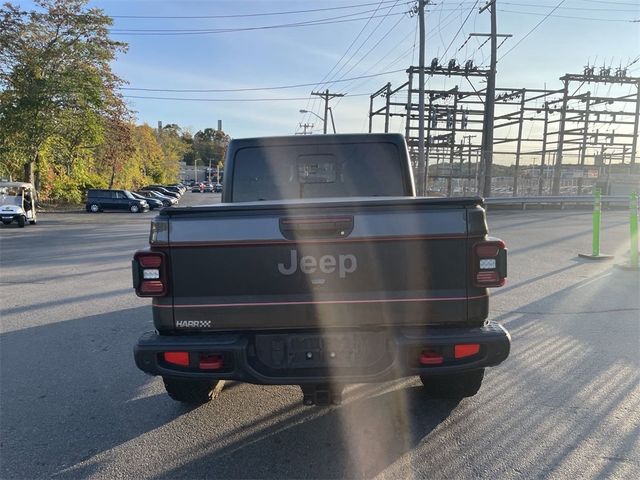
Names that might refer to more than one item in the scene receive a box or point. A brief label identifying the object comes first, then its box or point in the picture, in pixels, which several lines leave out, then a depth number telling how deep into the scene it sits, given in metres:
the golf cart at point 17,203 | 21.36
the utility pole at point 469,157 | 25.90
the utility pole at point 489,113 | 24.19
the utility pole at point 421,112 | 22.89
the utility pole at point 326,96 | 54.72
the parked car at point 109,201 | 34.81
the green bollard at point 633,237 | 9.64
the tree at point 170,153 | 92.00
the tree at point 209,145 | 160.20
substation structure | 26.28
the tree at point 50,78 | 29.31
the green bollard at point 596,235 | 10.50
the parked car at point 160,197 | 43.42
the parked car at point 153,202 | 39.93
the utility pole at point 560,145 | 27.56
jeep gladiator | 2.92
